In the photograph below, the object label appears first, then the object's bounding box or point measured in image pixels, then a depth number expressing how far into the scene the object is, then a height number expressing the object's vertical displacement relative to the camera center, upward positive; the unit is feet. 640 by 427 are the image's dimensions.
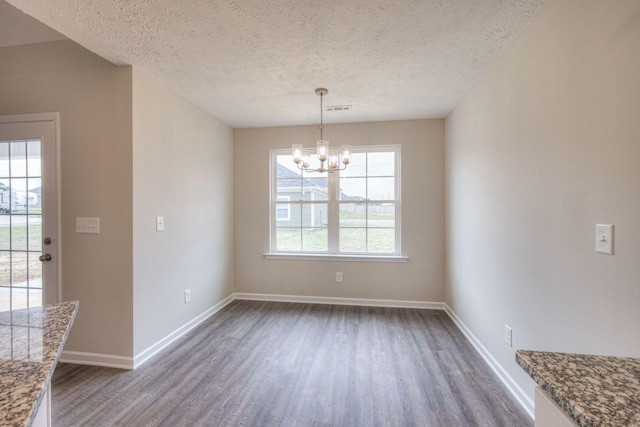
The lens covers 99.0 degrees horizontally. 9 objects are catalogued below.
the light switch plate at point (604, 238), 3.83 -0.37
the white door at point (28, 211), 7.38 +0.05
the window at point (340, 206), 12.21 +0.32
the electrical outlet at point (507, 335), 6.36 -2.91
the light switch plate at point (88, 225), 7.27 -0.33
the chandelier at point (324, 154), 8.34 +1.86
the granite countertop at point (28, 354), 1.95 -1.36
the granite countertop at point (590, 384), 1.92 -1.42
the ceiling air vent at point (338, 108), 10.19 +3.98
